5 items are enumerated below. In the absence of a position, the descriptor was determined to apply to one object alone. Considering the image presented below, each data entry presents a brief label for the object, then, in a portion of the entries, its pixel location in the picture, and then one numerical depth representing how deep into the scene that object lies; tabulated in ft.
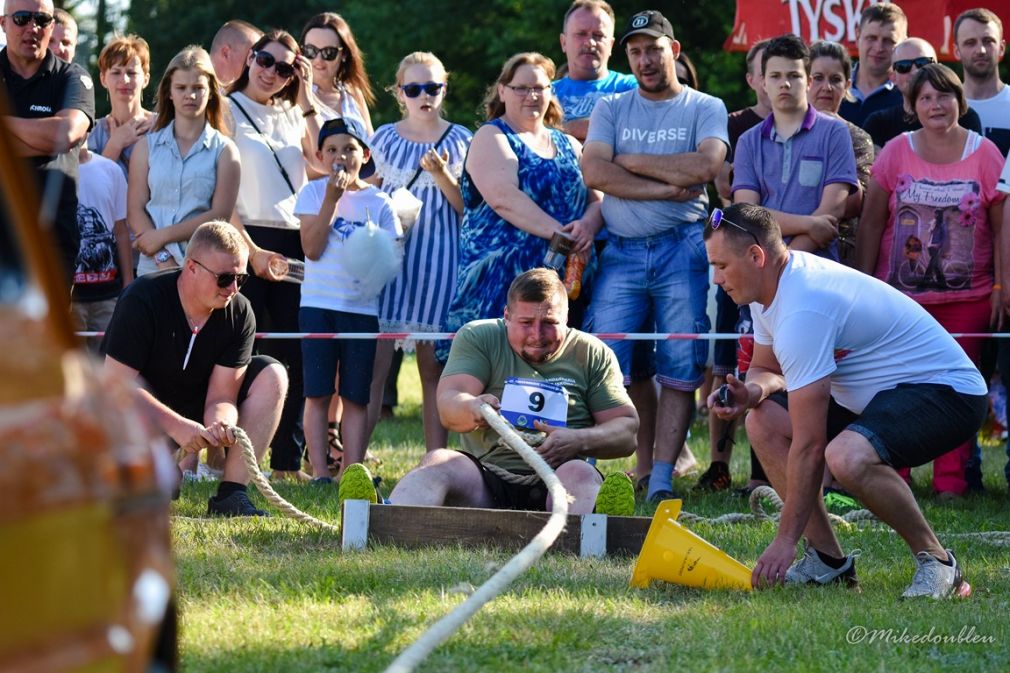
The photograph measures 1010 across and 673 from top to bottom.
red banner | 69.36
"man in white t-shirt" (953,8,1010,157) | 51.57
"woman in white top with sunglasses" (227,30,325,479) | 50.65
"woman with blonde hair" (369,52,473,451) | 51.03
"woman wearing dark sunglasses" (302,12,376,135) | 55.62
